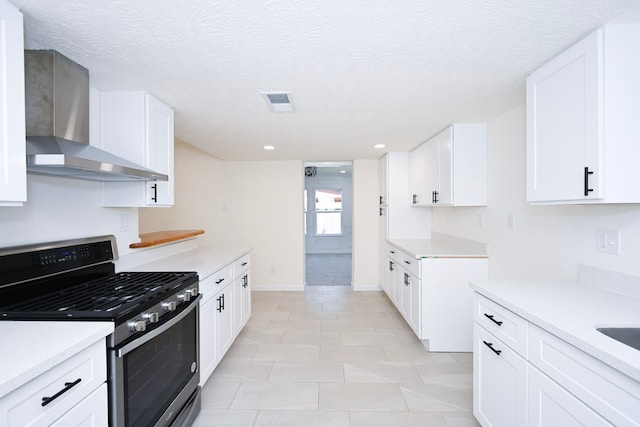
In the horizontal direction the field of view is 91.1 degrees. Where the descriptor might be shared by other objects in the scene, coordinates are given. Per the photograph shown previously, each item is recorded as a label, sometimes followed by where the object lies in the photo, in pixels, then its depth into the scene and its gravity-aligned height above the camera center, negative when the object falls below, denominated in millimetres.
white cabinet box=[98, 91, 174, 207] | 2115 +518
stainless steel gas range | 1303 -441
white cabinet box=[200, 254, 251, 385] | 2287 -848
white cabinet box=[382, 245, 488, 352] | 2908 -827
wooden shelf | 2484 -233
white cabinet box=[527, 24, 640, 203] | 1366 +430
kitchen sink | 1171 -461
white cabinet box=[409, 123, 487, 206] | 2980 +452
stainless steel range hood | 1438 +484
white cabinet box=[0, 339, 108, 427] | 896 -588
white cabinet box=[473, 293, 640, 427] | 991 -664
